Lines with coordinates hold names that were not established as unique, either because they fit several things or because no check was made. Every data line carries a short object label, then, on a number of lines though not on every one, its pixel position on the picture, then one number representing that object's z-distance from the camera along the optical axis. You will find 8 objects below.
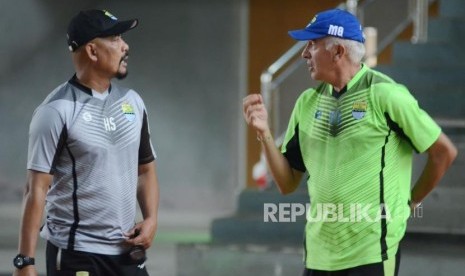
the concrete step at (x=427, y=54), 19.30
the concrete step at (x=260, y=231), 16.77
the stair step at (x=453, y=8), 20.19
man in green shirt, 9.01
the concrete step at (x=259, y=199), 17.28
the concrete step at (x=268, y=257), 15.12
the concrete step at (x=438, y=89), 17.91
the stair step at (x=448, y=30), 19.55
